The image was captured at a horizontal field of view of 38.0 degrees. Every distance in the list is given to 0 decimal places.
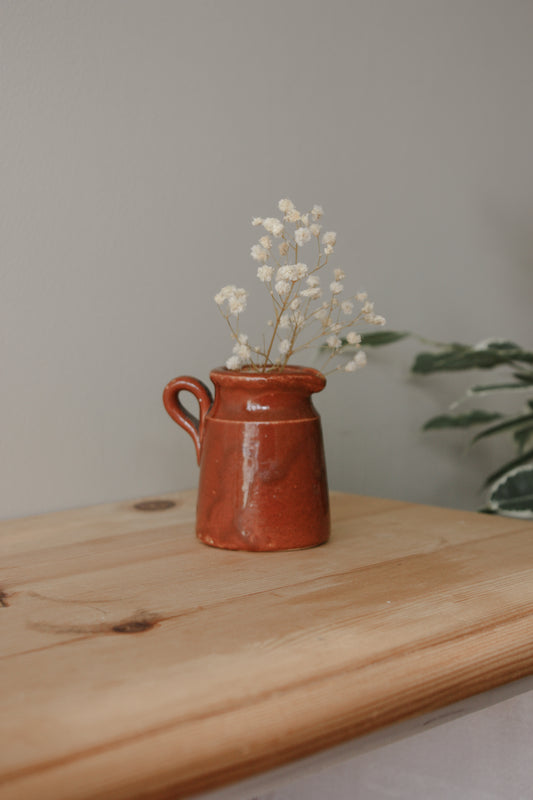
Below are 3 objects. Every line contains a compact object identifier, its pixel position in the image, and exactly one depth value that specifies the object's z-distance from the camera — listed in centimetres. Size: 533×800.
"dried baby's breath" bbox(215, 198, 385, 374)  72
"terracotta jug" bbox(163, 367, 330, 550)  72
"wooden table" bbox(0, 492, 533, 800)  39
